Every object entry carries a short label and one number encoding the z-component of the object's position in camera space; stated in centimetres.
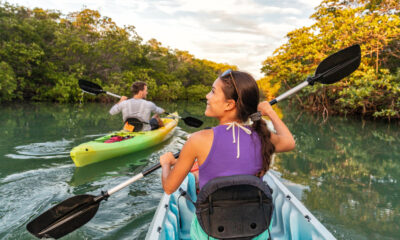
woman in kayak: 116
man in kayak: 528
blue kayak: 182
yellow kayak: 410
